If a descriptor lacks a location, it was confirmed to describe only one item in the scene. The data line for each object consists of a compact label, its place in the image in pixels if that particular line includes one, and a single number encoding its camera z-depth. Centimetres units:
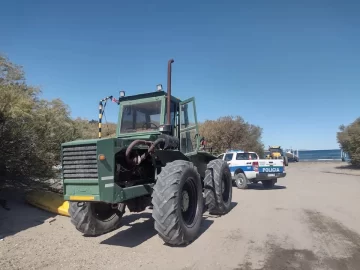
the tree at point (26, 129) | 650
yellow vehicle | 3684
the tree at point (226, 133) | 2816
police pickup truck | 1433
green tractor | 516
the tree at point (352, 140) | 2747
